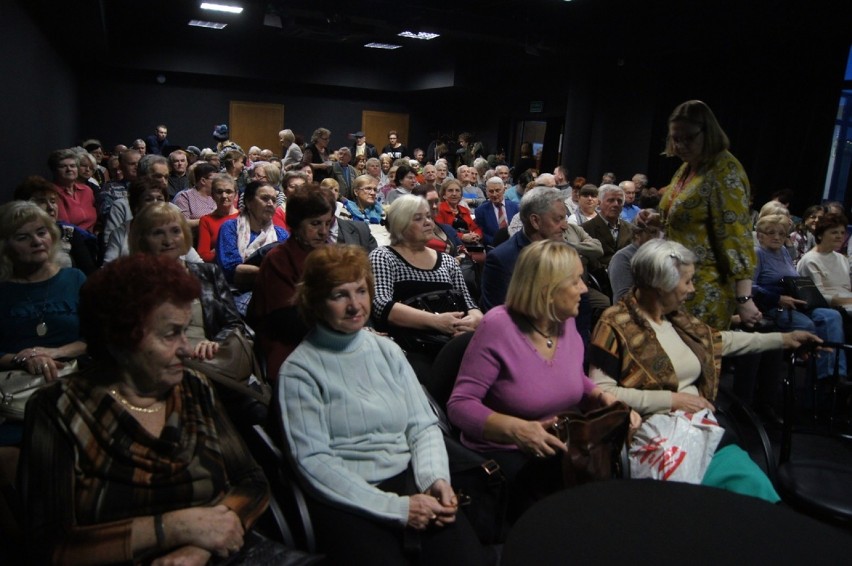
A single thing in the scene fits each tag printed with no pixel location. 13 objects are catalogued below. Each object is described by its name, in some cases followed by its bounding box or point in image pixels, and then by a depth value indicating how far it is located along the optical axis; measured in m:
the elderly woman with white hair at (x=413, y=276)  2.77
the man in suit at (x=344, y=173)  7.58
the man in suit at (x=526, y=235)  3.19
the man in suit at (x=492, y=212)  6.01
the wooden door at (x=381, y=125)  17.28
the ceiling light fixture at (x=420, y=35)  12.83
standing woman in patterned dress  2.81
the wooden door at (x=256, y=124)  15.83
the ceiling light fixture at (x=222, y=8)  11.44
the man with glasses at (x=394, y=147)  12.01
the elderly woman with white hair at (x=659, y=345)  2.31
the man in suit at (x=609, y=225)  4.99
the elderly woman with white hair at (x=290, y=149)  8.96
